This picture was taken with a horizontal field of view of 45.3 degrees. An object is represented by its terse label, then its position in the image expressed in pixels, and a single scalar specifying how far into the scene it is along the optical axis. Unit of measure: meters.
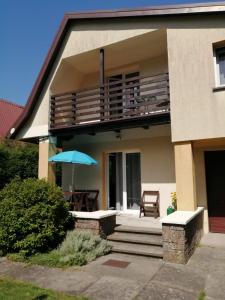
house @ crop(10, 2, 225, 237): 8.52
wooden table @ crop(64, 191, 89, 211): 10.55
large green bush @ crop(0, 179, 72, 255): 7.22
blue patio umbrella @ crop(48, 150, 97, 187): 10.05
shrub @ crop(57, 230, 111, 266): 6.54
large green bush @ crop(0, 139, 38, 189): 16.66
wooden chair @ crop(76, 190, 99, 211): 10.96
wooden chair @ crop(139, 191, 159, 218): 10.67
